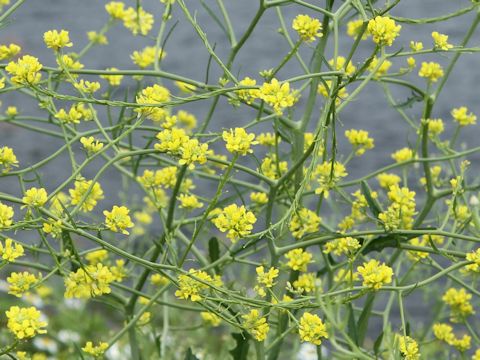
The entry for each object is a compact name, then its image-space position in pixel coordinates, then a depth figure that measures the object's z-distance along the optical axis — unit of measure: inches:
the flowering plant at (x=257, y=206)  66.2
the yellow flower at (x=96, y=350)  70.6
